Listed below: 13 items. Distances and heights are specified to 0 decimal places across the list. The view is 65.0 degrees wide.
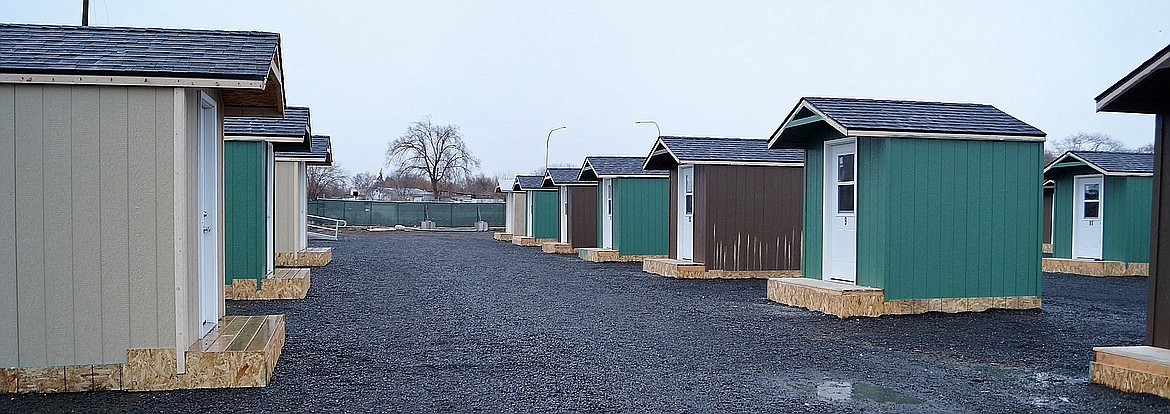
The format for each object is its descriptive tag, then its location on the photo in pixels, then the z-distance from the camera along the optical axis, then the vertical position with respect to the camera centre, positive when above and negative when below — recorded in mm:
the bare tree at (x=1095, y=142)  77938 +4618
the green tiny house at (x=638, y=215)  20359 -477
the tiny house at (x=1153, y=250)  6258 -393
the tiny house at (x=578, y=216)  24609 -607
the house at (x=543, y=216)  29391 -724
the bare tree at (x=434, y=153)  71250 +3167
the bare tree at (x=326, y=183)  51928 +710
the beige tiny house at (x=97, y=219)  5867 -173
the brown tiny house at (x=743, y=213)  15805 -329
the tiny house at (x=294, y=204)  16906 -217
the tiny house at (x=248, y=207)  11555 -180
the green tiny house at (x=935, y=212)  10469 -206
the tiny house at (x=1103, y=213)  17750 -370
